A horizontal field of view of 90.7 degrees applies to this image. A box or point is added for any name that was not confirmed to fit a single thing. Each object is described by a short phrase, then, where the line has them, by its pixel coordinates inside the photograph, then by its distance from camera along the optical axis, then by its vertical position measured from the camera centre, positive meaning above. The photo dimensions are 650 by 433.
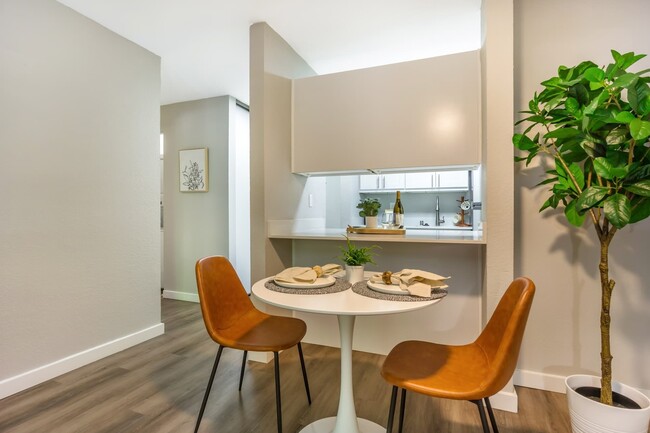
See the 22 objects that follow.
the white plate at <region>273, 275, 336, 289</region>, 1.46 -0.32
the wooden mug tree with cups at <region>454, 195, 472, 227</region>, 3.70 +0.05
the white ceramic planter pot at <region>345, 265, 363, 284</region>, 1.60 -0.29
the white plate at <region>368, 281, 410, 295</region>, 1.36 -0.32
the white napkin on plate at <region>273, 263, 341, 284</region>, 1.50 -0.29
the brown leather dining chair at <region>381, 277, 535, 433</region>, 1.14 -0.63
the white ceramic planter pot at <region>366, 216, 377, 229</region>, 2.41 -0.05
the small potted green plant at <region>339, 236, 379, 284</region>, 1.60 -0.24
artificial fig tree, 1.33 +0.29
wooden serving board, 2.27 -0.12
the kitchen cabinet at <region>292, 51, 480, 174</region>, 2.24 +0.75
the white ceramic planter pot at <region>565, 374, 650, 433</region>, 1.34 -0.86
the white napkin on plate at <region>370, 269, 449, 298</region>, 1.32 -0.30
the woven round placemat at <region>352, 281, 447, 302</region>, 1.30 -0.34
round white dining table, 1.19 -0.35
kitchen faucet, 4.50 -0.03
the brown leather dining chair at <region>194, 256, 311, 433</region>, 1.54 -0.60
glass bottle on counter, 2.48 +0.01
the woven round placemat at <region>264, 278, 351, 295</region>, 1.41 -0.34
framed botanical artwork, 4.05 +0.58
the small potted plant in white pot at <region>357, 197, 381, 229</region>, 2.30 +0.05
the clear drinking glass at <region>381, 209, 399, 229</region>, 2.51 -0.08
